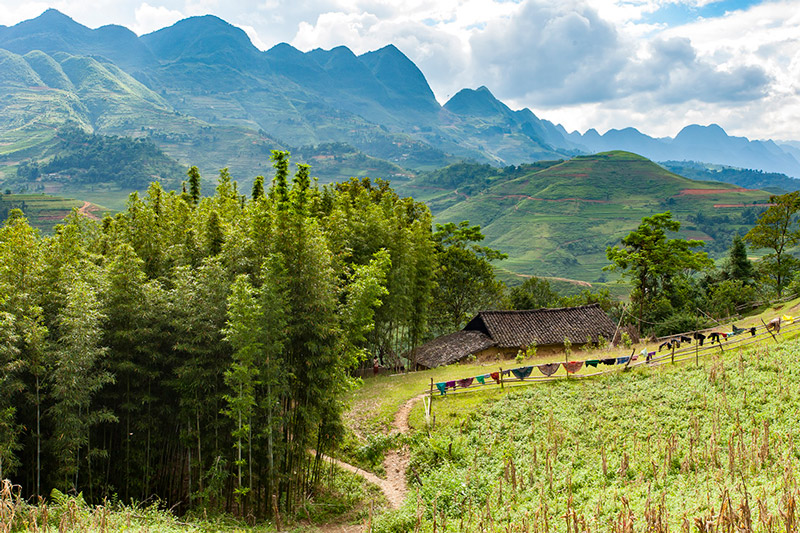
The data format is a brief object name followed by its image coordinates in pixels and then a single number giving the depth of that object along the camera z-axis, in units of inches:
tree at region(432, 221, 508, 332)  1465.3
